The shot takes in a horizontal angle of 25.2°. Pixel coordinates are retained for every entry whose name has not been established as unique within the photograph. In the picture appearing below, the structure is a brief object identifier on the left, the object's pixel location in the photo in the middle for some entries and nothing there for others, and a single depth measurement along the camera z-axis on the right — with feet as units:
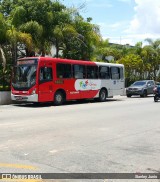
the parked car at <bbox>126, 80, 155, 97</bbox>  100.48
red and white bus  66.39
